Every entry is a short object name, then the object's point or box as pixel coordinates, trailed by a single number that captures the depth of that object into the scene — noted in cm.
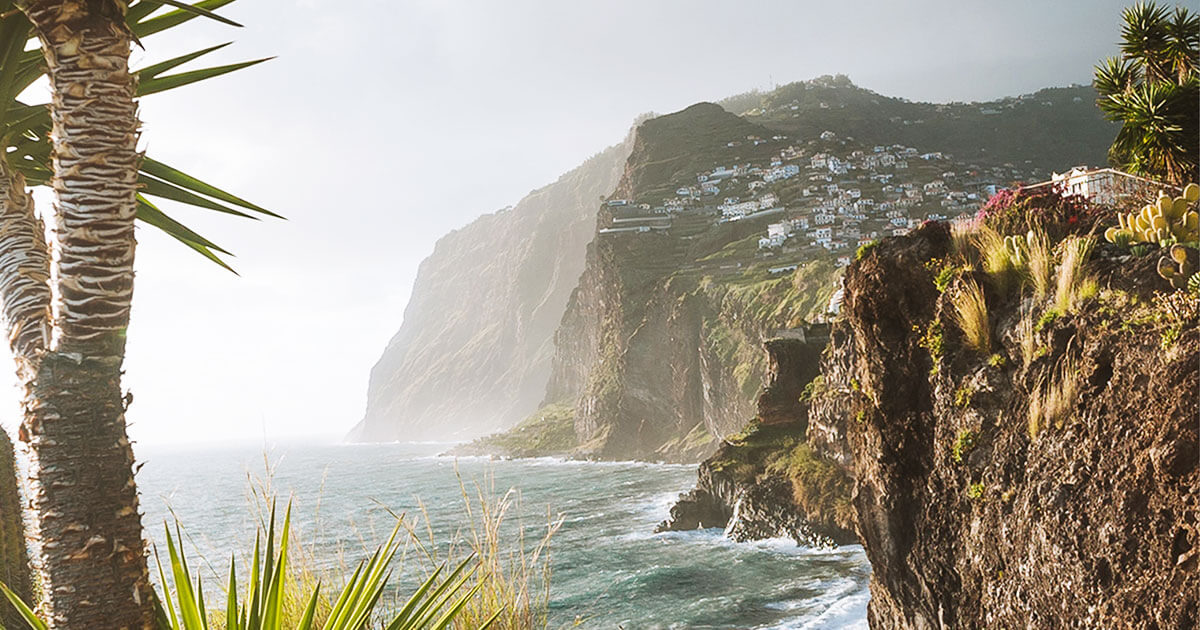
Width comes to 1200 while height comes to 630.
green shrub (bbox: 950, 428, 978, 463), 646
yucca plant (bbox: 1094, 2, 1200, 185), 906
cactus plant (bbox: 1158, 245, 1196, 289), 513
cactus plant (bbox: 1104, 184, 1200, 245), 628
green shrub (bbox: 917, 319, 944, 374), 703
